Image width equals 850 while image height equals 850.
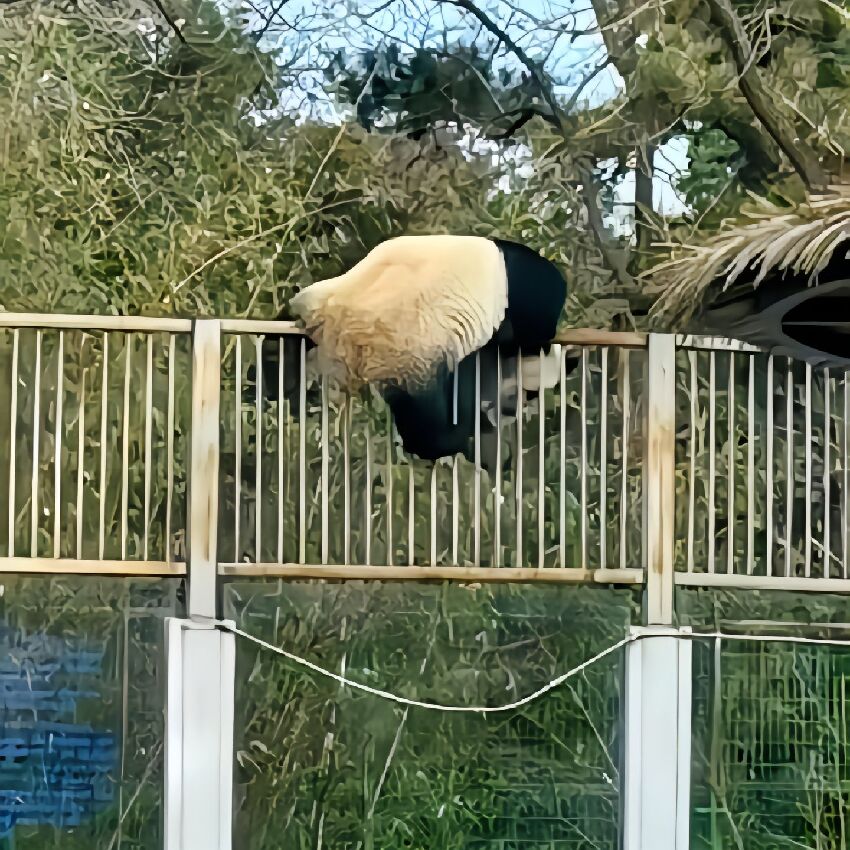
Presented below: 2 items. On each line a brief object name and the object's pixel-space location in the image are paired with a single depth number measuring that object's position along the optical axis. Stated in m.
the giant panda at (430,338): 11.61
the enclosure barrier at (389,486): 11.54
